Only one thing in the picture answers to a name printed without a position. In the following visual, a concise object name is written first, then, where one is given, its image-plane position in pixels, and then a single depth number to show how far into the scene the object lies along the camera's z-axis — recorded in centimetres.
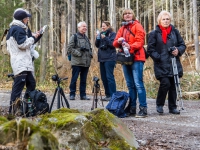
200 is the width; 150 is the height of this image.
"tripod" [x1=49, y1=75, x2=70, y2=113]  1022
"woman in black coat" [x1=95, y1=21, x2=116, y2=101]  1374
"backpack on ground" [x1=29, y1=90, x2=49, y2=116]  1001
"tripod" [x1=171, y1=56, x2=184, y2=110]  1069
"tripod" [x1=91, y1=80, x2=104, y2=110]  1113
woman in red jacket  1028
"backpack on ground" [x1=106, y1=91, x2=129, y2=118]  1046
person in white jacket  974
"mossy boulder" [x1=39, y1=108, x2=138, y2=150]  589
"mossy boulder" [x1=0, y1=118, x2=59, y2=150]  412
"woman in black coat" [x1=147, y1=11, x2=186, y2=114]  1067
